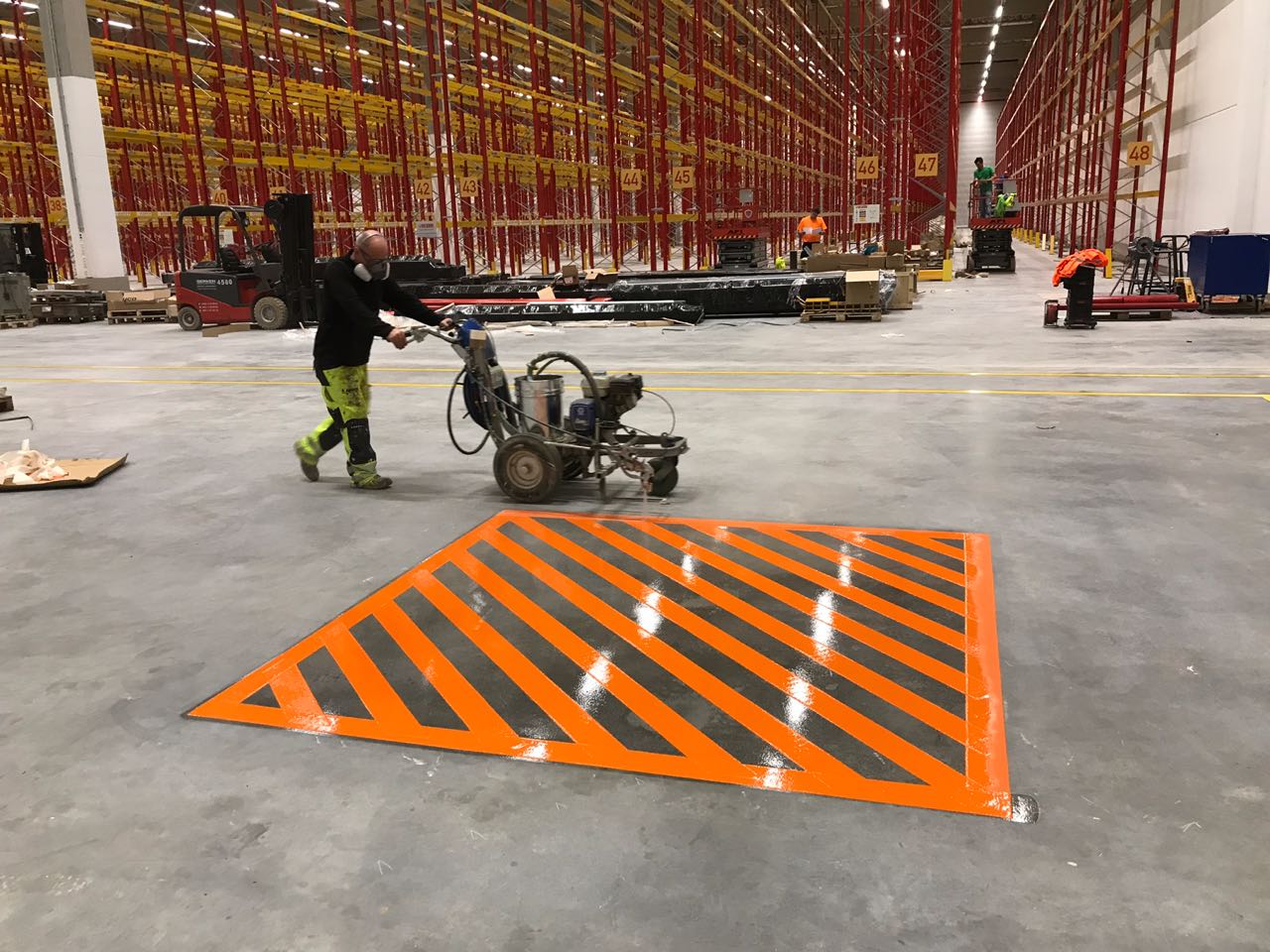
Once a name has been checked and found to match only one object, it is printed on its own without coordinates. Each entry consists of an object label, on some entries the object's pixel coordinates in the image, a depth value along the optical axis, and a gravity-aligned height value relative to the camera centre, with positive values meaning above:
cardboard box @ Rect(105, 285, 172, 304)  19.00 -0.31
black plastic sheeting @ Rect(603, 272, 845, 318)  15.89 -0.50
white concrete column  18.95 +3.00
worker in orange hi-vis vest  21.75 +0.65
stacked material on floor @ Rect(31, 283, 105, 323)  19.73 -0.43
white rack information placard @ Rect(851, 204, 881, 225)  20.56 +0.96
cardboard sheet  6.56 -1.34
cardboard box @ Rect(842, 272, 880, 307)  15.39 -0.53
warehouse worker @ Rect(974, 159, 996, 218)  25.05 +1.82
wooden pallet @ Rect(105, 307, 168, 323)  19.19 -0.66
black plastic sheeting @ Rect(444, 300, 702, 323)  15.62 -0.75
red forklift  15.98 -0.07
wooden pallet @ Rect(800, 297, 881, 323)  15.41 -0.85
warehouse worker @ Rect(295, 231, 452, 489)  6.11 -0.41
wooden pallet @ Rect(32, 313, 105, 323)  19.86 -0.61
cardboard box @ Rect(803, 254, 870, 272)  18.17 -0.07
